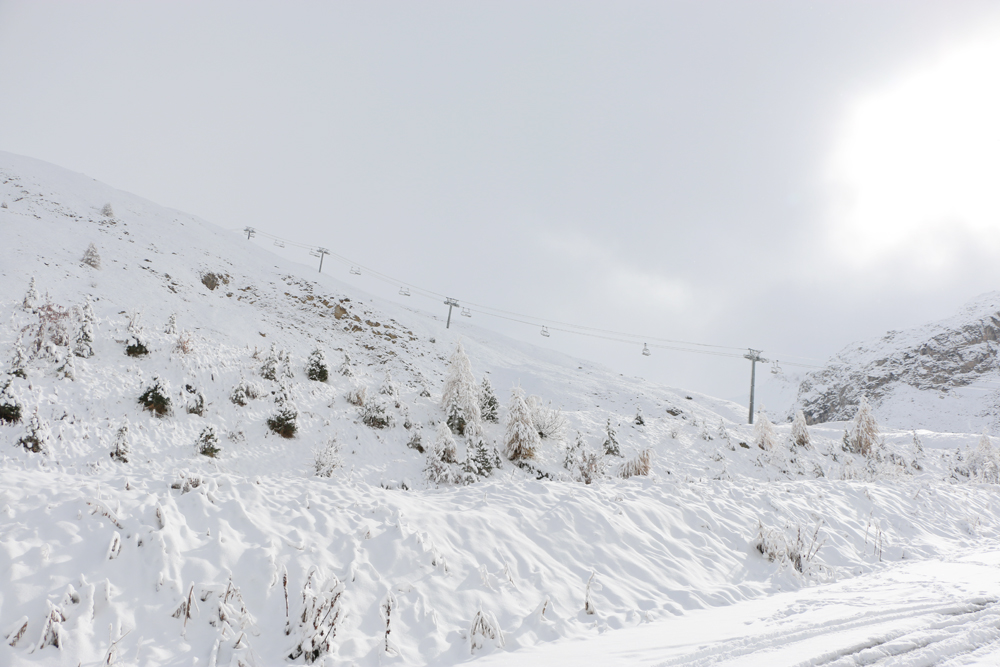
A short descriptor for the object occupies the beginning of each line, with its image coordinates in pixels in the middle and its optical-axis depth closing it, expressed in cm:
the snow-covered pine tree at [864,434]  2230
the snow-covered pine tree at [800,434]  2266
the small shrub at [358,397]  1738
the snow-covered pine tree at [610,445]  1858
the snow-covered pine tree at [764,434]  2133
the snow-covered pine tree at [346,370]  2058
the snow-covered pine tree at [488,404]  1927
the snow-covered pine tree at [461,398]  1711
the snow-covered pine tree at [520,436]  1655
